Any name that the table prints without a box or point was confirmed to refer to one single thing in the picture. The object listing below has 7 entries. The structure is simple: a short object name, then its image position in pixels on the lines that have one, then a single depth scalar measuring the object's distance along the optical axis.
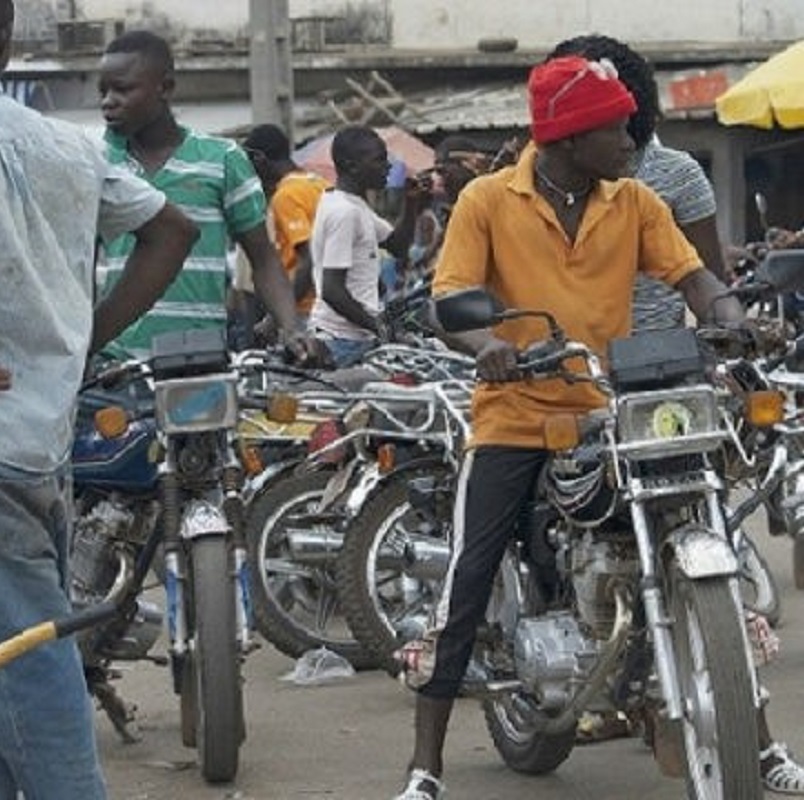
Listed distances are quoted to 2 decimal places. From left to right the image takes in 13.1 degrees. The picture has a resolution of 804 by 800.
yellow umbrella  25.23
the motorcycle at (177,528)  8.79
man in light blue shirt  5.71
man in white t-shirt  14.10
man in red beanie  8.02
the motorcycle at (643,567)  7.01
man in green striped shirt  10.01
